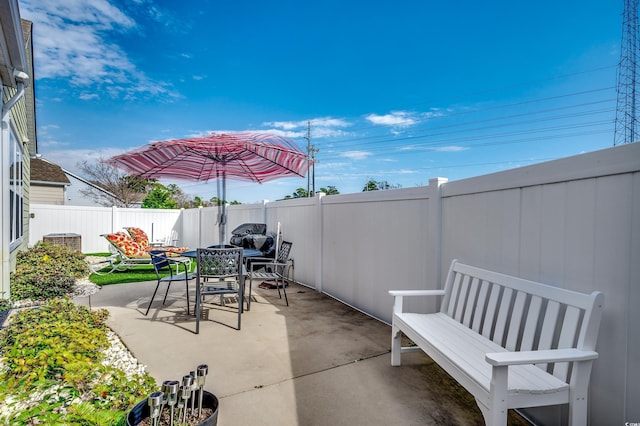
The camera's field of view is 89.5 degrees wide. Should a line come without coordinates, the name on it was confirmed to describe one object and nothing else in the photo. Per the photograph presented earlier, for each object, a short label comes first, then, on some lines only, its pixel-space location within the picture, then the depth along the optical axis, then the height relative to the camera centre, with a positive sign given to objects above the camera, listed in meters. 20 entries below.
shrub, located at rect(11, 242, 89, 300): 4.77 -1.04
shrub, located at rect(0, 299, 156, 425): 1.78 -1.15
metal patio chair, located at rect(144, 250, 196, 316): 4.55 -0.76
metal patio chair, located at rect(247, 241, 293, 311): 4.94 -0.99
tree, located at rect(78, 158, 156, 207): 21.47 +1.76
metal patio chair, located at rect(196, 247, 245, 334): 3.88 -0.68
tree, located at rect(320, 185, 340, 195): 24.88 +1.86
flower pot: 1.68 -1.09
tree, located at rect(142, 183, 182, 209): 17.45 +0.58
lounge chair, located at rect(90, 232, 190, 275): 7.28 -1.02
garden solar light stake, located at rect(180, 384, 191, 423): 1.70 -0.98
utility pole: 25.03 +3.06
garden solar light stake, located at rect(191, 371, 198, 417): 1.74 -1.01
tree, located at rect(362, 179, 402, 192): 27.01 +2.42
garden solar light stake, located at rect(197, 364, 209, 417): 1.76 -0.93
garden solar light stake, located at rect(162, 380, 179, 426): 1.67 -0.95
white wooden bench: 1.61 -0.82
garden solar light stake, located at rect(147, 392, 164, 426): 1.58 -0.96
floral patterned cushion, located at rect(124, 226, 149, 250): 8.60 -0.72
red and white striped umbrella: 4.23 +0.80
